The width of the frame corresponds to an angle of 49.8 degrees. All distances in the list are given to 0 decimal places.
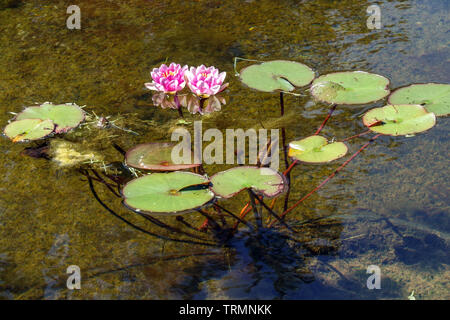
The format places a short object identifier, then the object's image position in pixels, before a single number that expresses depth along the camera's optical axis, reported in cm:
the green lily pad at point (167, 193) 175
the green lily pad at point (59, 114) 224
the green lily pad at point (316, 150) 197
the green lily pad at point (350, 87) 229
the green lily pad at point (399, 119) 210
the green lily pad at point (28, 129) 218
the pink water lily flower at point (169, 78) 225
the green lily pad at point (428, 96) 222
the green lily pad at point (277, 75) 240
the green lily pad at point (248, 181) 180
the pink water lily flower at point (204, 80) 225
